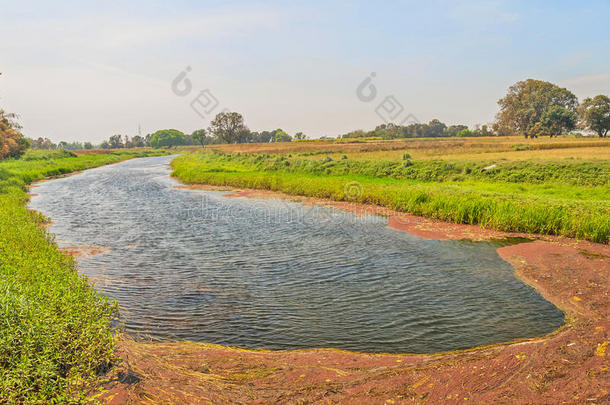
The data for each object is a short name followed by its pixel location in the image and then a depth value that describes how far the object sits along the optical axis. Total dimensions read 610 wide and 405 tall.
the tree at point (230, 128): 142.00
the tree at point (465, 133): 132.25
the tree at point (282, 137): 191.00
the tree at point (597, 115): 79.94
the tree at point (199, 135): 184.12
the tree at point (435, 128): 137.62
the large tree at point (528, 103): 93.50
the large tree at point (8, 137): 51.16
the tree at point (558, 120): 81.94
